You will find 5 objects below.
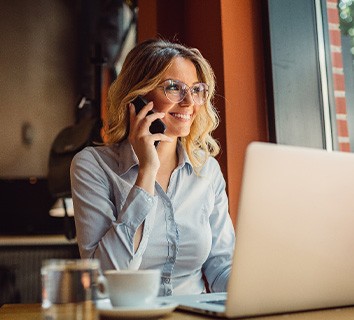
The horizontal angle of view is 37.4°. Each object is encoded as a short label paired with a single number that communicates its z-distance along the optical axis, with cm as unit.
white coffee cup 93
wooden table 84
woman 154
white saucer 87
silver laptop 88
